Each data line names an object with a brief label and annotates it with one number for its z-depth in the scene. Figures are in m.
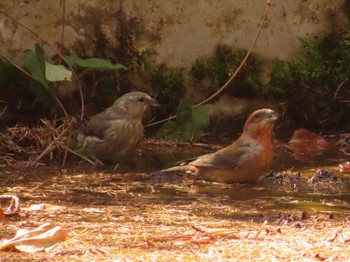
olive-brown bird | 15.52
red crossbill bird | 13.34
